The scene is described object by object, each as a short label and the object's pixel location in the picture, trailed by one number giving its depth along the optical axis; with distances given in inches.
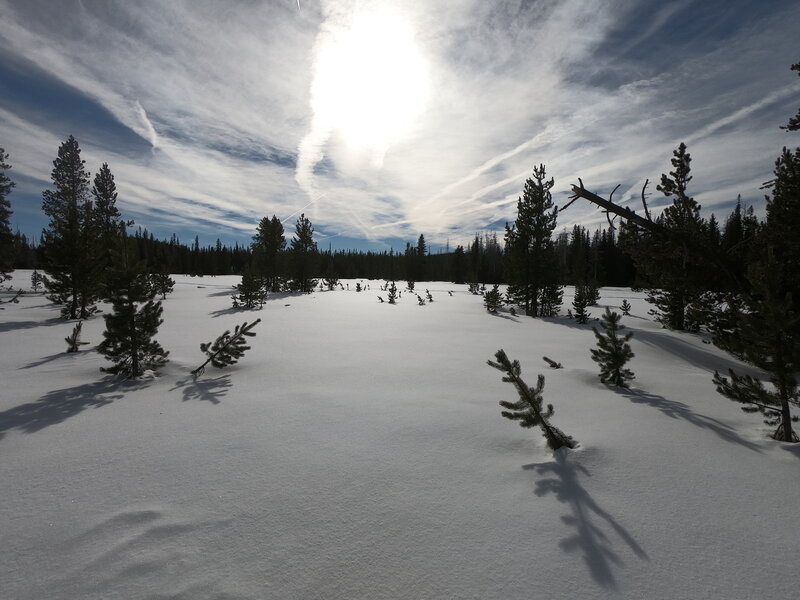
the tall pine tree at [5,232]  850.8
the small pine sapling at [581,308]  641.6
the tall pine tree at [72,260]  536.1
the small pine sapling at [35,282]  1028.2
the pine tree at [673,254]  230.5
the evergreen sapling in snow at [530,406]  127.3
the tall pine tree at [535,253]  779.4
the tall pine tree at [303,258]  1364.4
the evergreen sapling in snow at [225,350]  248.5
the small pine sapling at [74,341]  301.7
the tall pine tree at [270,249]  1378.0
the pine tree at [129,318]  229.1
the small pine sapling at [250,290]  764.0
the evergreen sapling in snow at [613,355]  217.5
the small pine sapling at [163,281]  878.3
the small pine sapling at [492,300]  741.3
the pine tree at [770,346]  133.3
